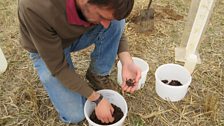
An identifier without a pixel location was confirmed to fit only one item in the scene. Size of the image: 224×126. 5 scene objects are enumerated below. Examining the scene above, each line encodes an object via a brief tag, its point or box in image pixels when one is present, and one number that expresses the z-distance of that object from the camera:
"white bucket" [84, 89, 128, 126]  1.60
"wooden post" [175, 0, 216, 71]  1.72
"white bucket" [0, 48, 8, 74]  1.97
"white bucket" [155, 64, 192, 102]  1.76
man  1.13
